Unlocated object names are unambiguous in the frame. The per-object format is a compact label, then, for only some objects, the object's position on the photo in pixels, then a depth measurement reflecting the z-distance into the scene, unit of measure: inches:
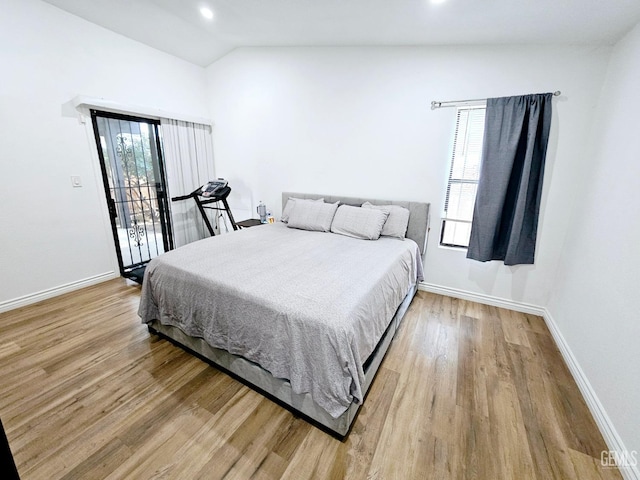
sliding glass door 126.7
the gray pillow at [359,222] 111.3
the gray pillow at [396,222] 113.3
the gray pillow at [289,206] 133.9
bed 54.4
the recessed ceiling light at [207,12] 106.4
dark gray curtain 94.0
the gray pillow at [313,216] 122.6
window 106.3
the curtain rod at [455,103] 102.0
